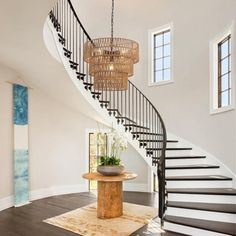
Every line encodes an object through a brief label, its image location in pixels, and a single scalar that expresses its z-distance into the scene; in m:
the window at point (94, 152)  7.00
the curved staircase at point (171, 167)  3.53
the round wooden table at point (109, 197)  4.34
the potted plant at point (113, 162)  4.31
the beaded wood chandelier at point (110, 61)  3.85
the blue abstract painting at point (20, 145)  5.19
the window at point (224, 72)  4.80
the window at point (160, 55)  6.74
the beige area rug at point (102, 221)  3.81
